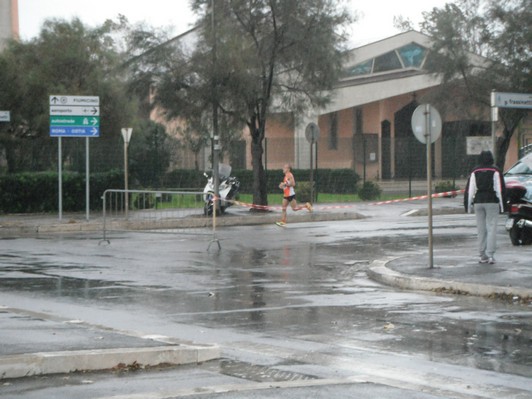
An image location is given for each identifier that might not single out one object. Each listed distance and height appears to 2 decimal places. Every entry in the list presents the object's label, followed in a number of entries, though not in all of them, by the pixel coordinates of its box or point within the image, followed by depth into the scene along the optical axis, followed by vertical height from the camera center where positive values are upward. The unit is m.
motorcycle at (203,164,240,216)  32.41 -0.51
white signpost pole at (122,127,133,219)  30.22 +0.94
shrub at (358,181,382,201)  41.41 -0.99
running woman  29.83 -0.51
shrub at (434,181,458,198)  43.44 -0.85
